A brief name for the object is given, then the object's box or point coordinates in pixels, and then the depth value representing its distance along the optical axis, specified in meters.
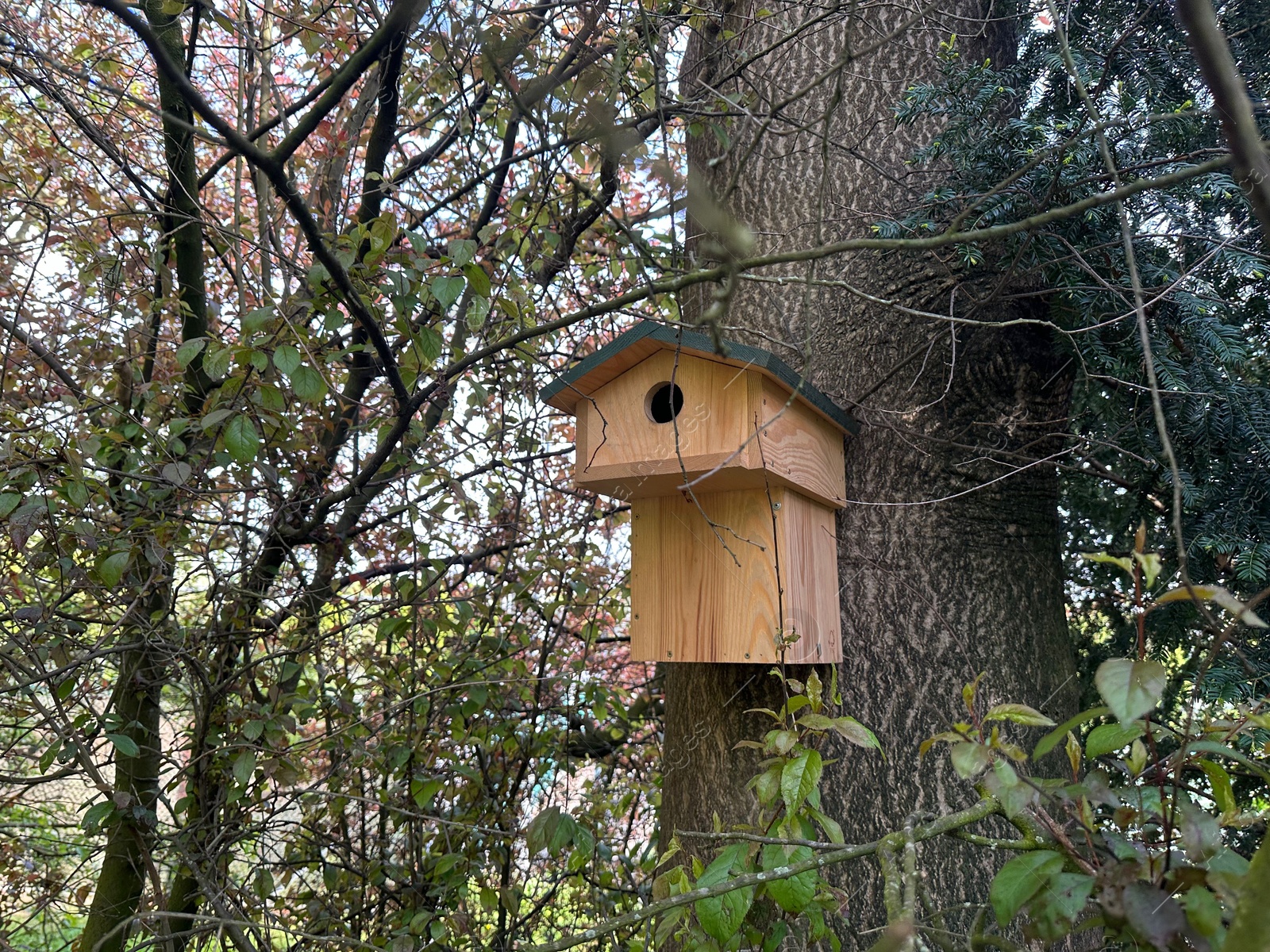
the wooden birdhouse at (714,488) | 1.77
